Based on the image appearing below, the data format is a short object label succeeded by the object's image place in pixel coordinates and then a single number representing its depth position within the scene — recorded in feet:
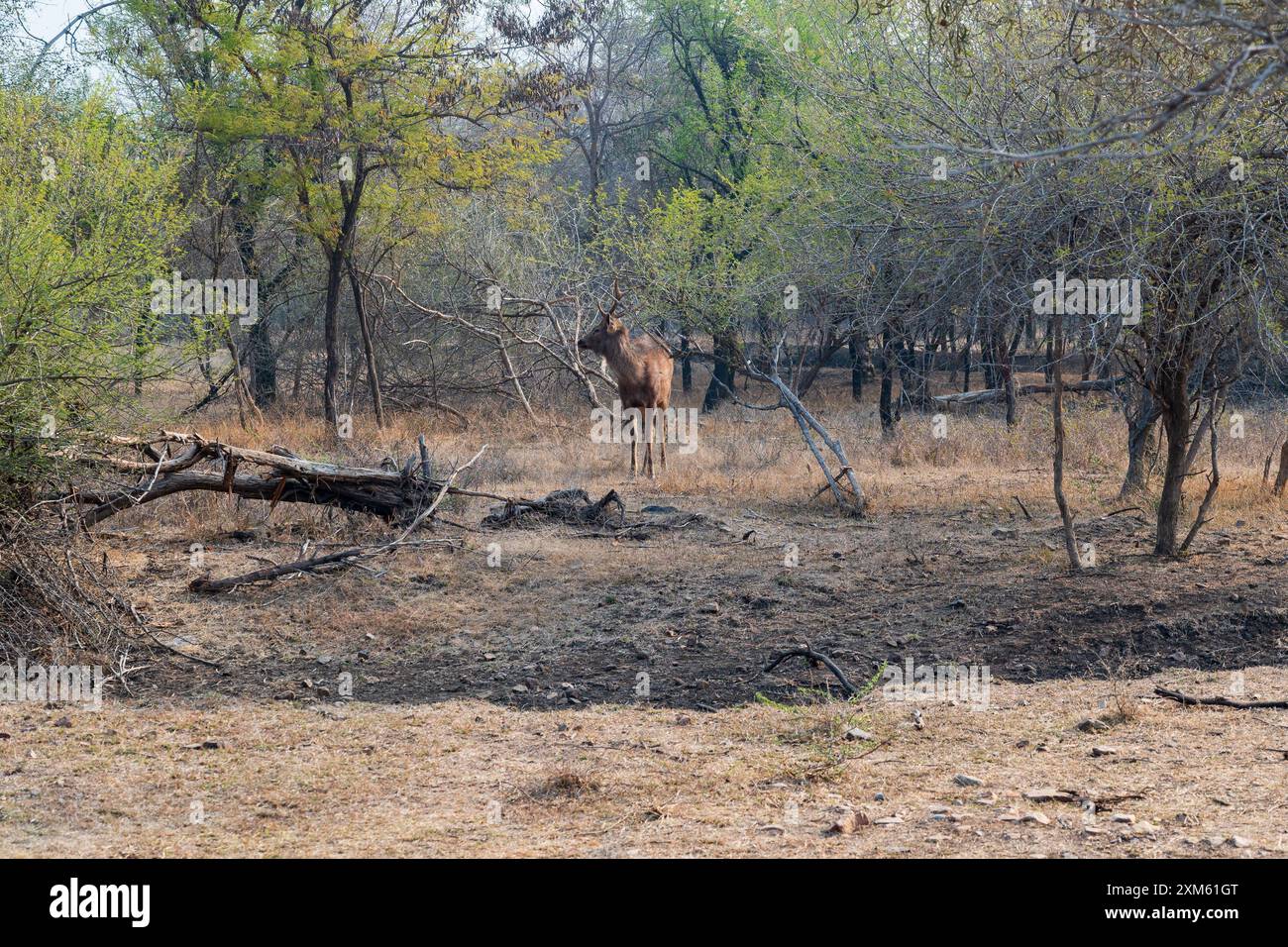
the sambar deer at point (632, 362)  55.77
